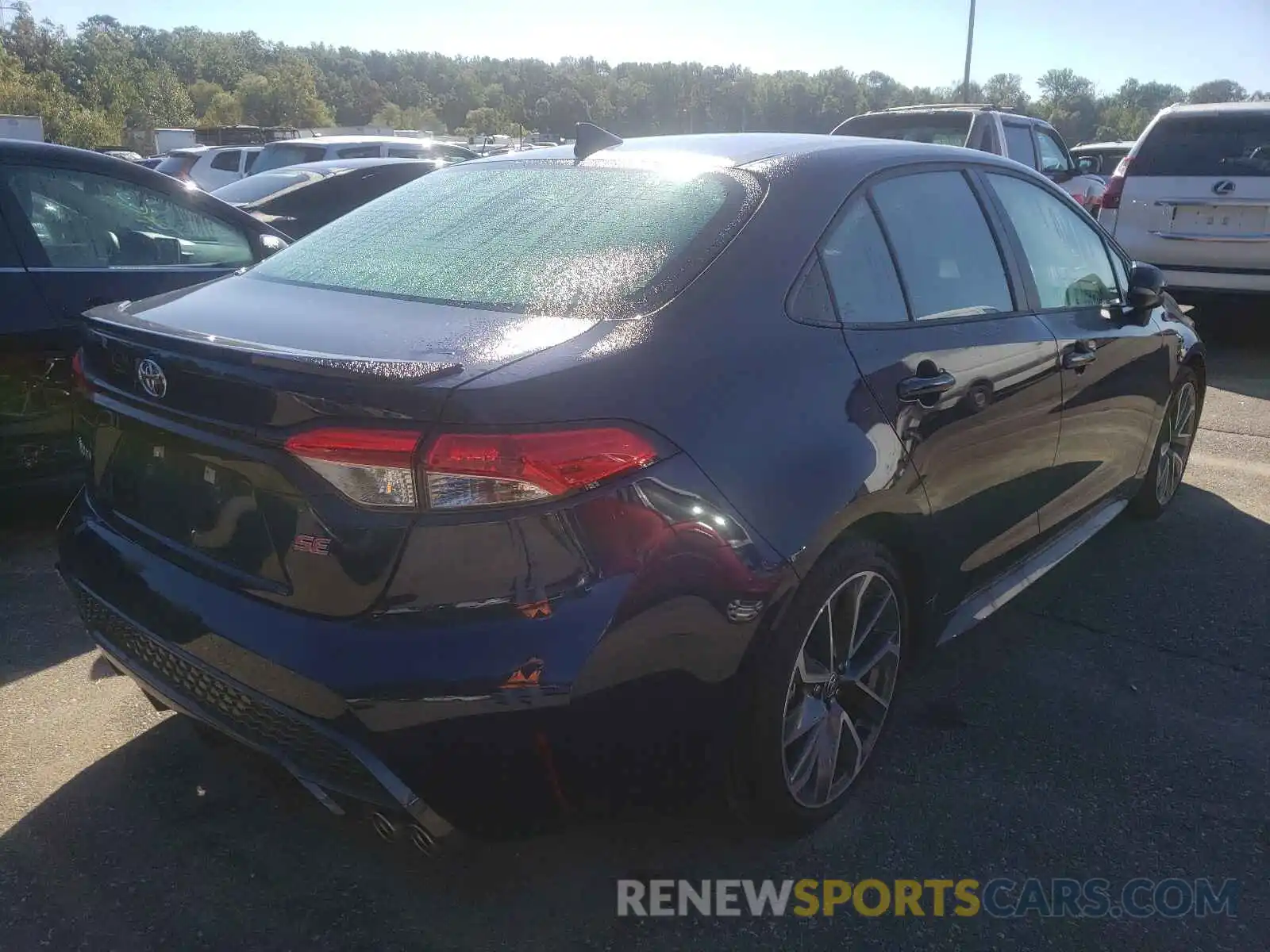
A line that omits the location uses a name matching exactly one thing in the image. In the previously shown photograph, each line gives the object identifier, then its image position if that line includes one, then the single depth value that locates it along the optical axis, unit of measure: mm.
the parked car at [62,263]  3965
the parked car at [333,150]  13078
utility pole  31188
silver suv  10234
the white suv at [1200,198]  7840
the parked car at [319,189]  8648
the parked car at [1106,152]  17922
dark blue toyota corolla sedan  1848
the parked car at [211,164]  17188
